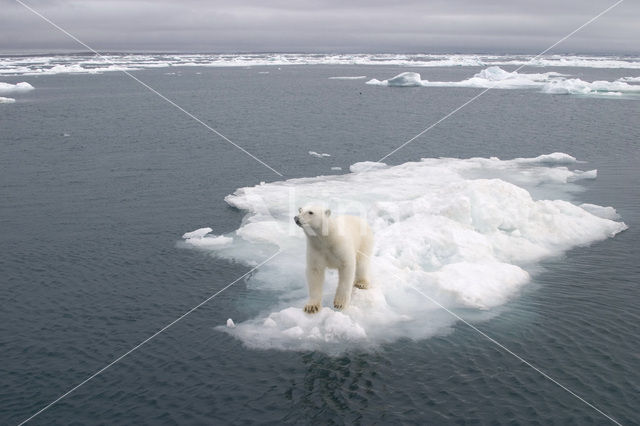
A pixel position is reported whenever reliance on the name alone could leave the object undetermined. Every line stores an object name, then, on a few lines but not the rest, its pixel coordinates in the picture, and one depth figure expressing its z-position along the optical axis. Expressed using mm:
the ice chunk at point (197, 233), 19562
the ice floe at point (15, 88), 71725
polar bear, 11820
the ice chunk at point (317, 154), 34141
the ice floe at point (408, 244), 12945
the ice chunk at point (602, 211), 21031
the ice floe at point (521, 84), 71162
